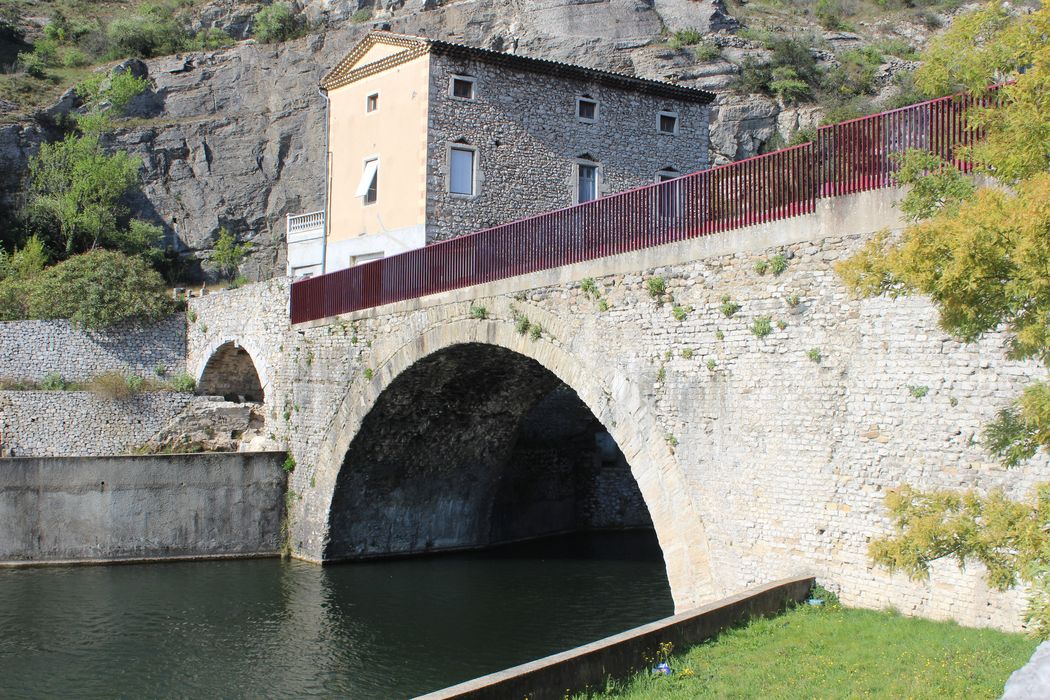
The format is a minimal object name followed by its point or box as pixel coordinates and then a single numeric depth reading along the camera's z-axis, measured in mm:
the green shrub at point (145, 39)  50562
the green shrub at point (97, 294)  28031
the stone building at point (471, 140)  23719
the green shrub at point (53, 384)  26422
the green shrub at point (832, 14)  52562
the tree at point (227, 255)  39969
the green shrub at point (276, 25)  49281
